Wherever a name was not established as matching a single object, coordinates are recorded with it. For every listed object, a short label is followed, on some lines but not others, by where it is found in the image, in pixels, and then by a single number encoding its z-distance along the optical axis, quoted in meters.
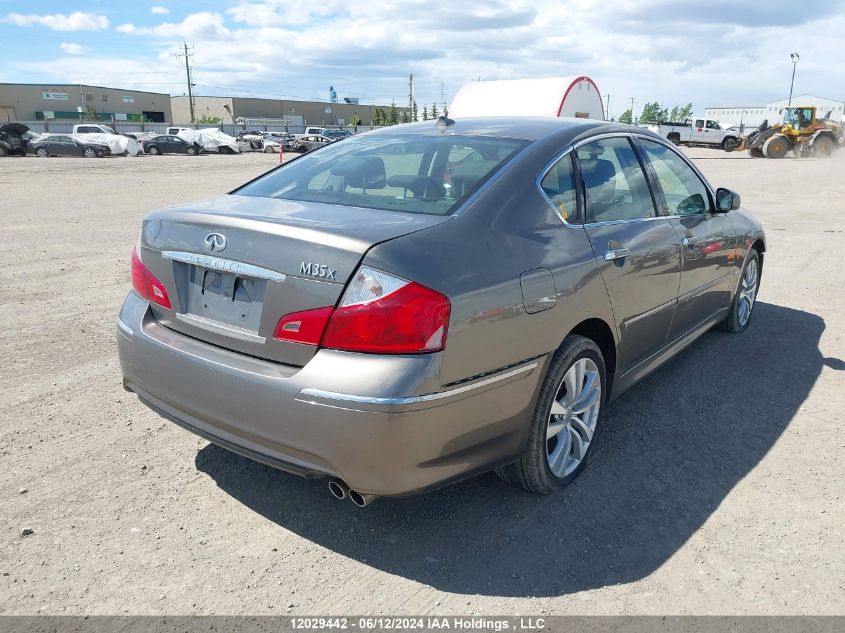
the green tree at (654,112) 132.12
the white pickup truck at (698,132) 47.33
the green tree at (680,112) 135.25
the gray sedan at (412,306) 2.37
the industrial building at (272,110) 101.31
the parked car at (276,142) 50.14
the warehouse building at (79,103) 80.12
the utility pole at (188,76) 88.93
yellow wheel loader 37.00
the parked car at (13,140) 37.28
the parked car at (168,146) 44.56
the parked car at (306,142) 45.81
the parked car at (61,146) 38.12
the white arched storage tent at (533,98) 18.62
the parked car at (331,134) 54.01
